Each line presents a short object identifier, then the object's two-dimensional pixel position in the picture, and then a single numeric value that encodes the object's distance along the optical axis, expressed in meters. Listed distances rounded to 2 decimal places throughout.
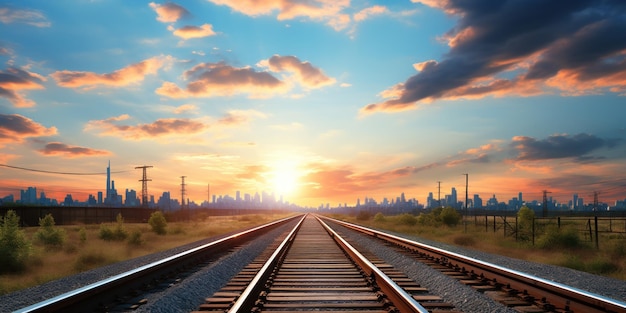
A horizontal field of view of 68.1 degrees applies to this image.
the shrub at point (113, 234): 31.06
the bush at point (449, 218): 51.59
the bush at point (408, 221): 57.22
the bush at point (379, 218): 69.06
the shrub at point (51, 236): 26.68
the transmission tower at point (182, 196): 86.45
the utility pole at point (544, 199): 110.60
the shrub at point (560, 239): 24.38
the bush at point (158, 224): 39.28
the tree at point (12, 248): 16.58
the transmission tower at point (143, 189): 76.12
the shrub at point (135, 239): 26.26
